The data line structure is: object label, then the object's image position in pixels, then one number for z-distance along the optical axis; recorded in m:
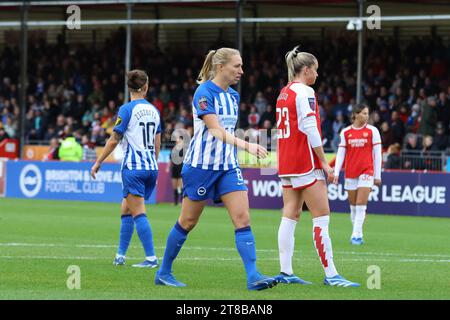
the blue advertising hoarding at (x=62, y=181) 31.85
